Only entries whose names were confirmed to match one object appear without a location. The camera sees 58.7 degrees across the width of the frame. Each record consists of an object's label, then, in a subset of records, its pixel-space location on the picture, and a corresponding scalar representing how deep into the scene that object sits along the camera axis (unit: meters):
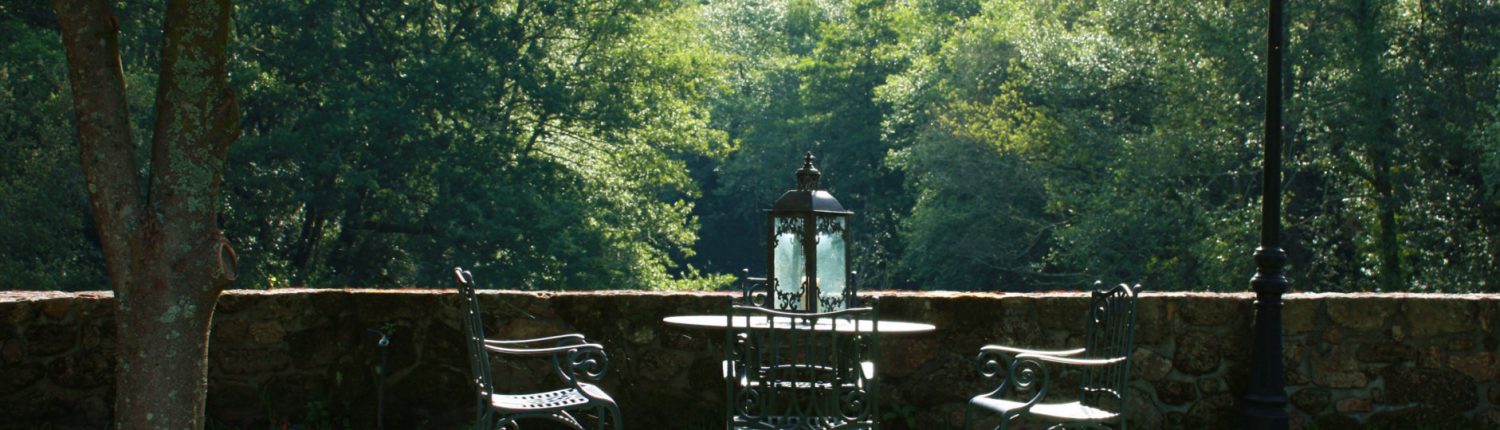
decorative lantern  4.52
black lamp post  4.92
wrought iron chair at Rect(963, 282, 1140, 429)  3.87
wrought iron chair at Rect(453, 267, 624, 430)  3.90
